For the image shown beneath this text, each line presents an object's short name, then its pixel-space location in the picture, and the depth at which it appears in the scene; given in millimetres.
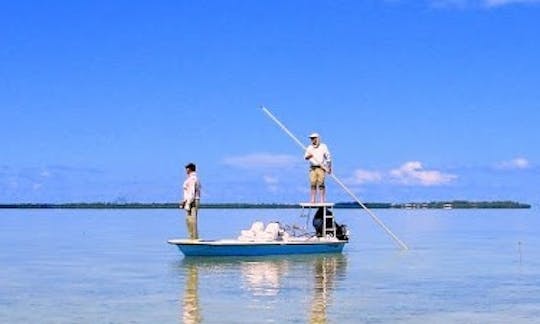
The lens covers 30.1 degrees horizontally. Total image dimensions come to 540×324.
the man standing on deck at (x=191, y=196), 21781
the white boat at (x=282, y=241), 21203
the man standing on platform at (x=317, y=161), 23406
